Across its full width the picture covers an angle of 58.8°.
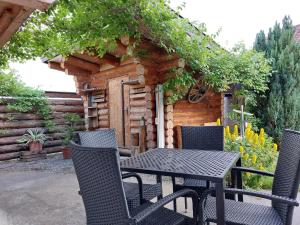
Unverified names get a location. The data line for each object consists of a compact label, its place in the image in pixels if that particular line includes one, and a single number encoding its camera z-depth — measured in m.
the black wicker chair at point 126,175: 2.32
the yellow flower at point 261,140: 4.04
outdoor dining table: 1.64
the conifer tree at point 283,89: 6.44
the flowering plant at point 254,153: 3.81
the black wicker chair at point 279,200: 1.57
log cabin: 5.35
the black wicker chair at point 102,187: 1.33
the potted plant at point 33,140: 6.73
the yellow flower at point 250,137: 4.09
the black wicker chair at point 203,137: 2.89
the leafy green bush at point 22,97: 6.68
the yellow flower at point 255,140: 4.03
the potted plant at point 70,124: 7.37
